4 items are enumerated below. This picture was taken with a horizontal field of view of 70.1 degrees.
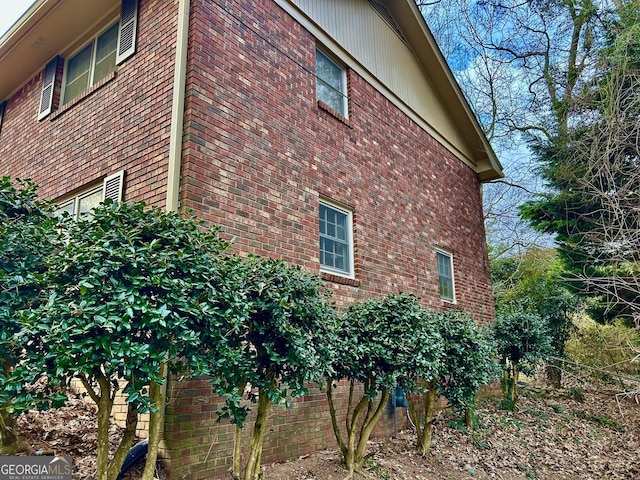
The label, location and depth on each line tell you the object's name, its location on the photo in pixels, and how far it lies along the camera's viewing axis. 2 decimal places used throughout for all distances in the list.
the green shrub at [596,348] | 11.45
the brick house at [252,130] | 5.16
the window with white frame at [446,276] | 9.81
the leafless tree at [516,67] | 10.44
